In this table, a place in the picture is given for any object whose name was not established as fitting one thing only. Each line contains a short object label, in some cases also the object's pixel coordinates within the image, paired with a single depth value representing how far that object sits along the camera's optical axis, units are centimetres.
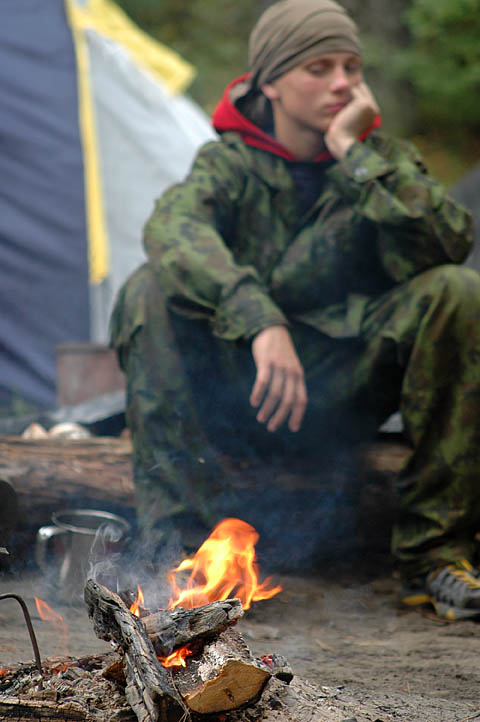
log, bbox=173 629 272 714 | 646
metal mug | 694
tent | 867
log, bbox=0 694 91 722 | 645
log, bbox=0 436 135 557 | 713
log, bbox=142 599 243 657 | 649
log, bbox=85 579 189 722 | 644
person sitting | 698
